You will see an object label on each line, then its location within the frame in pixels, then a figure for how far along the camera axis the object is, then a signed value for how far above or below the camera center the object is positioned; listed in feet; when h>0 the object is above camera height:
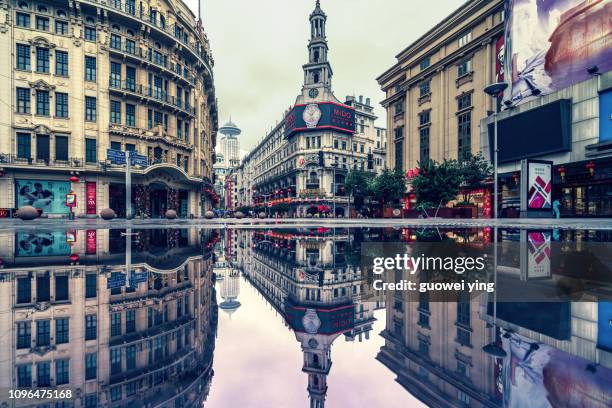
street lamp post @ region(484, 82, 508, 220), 64.61 +24.72
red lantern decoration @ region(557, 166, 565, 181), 84.00 +8.65
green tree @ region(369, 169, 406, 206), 126.00 +7.06
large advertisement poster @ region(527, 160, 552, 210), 66.23 +3.90
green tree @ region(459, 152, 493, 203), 92.79 +10.23
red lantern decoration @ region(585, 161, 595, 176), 76.30 +9.03
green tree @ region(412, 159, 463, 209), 87.30 +5.79
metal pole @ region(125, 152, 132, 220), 76.88 +5.10
